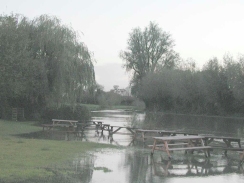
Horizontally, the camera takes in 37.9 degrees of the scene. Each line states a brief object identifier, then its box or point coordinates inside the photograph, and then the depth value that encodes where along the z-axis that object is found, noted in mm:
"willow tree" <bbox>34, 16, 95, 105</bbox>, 30156
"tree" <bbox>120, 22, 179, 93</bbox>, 66250
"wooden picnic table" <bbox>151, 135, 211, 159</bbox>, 12825
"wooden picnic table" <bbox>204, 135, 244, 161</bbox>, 13483
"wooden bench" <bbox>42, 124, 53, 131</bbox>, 22486
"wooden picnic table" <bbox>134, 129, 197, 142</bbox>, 17508
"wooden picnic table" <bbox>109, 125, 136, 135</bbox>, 20938
